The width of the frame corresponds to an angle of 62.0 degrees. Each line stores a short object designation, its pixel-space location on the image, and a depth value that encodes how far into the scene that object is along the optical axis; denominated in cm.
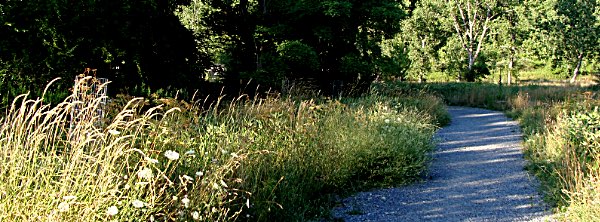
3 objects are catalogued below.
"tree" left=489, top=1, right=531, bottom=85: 3288
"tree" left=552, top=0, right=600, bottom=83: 3136
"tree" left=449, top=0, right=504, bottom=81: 3456
